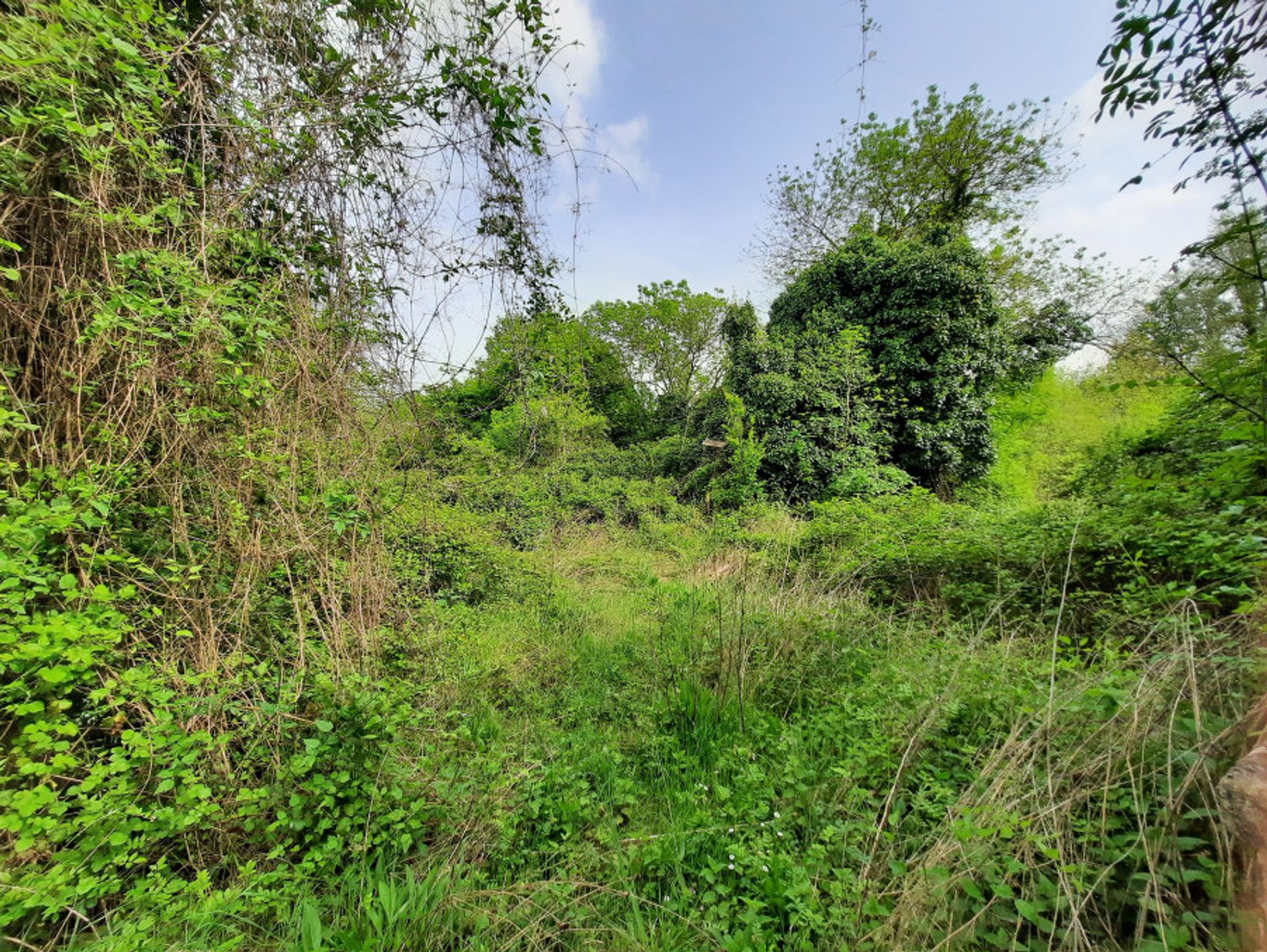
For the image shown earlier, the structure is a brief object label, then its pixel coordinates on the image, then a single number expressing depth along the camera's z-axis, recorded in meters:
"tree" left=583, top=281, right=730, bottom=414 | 19.09
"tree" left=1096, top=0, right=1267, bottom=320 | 1.53
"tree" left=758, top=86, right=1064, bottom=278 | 12.14
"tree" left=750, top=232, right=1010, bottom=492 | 8.99
